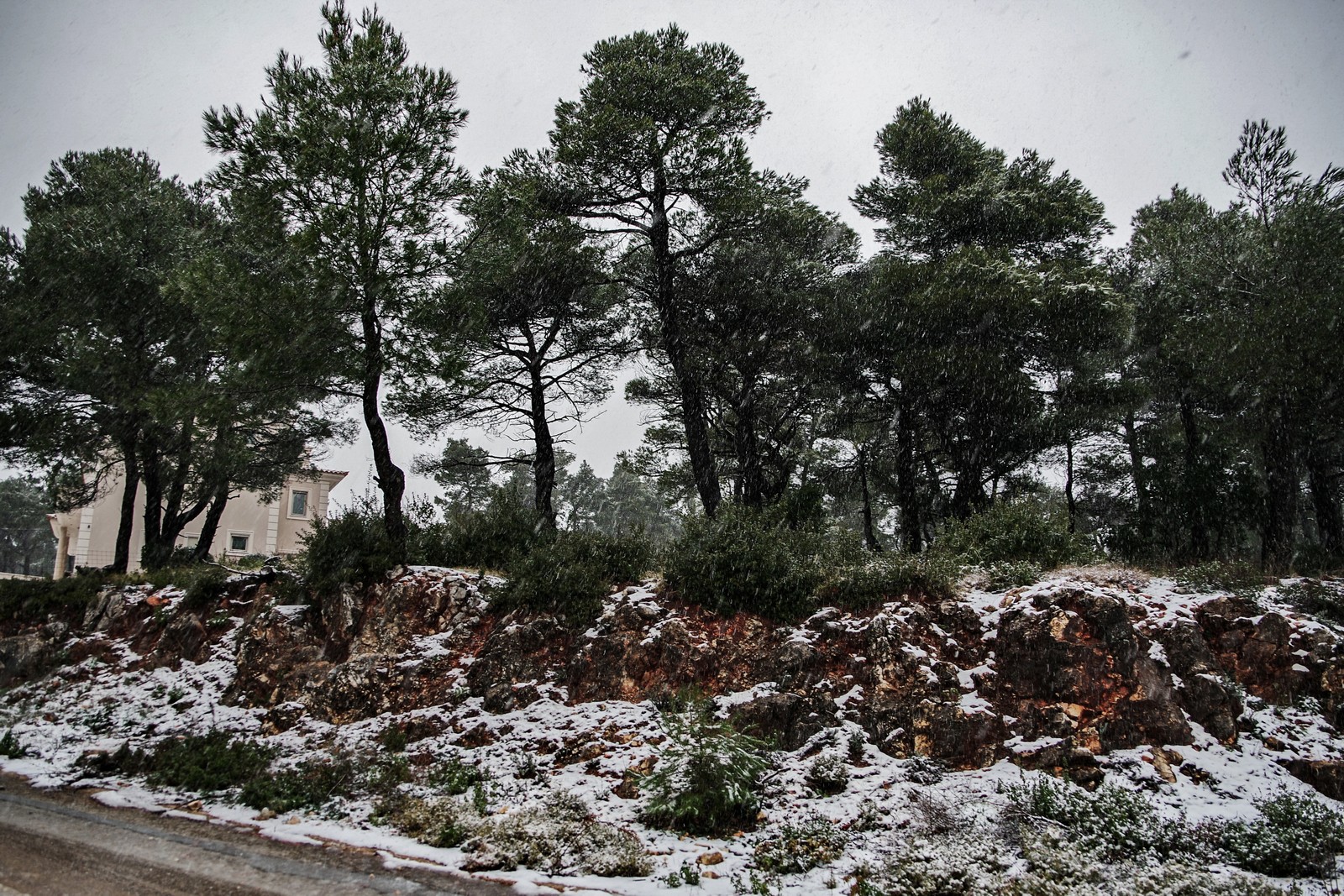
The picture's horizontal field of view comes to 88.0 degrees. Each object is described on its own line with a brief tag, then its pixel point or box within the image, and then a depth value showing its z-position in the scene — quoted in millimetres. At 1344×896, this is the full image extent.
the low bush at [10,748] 9453
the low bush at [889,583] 9852
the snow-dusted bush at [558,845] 6414
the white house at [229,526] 30484
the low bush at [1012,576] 9945
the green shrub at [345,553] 11727
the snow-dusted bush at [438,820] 6953
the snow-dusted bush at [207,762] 8469
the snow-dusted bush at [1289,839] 5891
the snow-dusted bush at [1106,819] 6242
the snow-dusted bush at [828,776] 7625
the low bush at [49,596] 14039
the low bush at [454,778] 8109
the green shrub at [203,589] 12594
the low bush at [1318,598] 8656
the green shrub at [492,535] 12797
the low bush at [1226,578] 9250
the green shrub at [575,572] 10797
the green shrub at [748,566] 10203
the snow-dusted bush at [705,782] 7094
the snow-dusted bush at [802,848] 6336
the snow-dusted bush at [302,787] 7957
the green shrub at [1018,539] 11359
